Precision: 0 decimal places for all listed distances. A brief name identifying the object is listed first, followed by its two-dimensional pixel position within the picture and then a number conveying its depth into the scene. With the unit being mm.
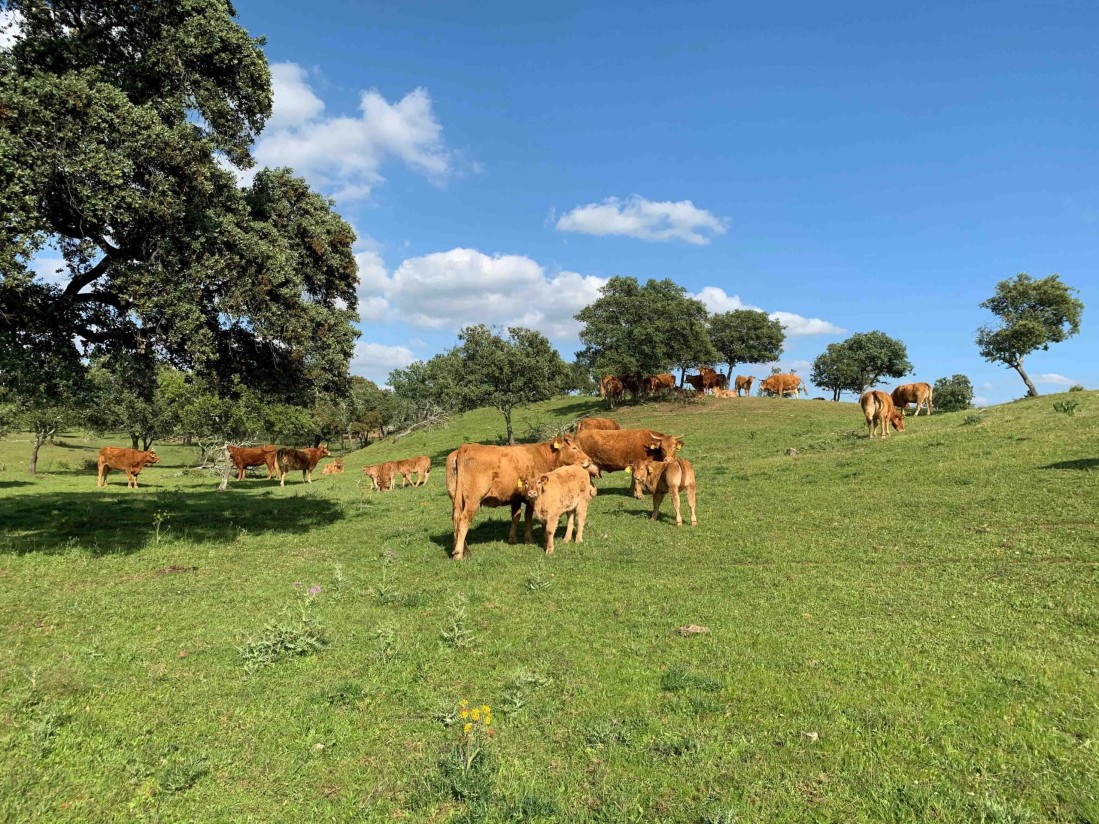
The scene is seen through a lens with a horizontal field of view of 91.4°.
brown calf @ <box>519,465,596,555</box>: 12109
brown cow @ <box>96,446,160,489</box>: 27641
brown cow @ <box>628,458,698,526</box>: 13914
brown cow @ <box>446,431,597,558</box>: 12094
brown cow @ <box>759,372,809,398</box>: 58281
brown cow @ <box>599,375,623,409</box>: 49219
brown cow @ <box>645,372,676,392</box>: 50281
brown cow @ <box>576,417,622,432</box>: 25391
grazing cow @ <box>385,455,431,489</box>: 28031
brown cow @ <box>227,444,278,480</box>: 32750
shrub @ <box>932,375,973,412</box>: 58691
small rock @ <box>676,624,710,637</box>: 7344
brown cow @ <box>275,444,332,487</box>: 32156
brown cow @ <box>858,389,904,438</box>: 24853
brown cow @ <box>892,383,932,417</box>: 32281
